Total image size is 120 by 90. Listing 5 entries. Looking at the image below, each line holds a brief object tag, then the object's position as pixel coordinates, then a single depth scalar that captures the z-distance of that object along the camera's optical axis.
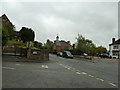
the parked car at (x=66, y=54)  21.33
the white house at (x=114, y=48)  38.24
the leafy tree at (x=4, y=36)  11.76
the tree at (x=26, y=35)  33.99
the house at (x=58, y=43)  60.54
